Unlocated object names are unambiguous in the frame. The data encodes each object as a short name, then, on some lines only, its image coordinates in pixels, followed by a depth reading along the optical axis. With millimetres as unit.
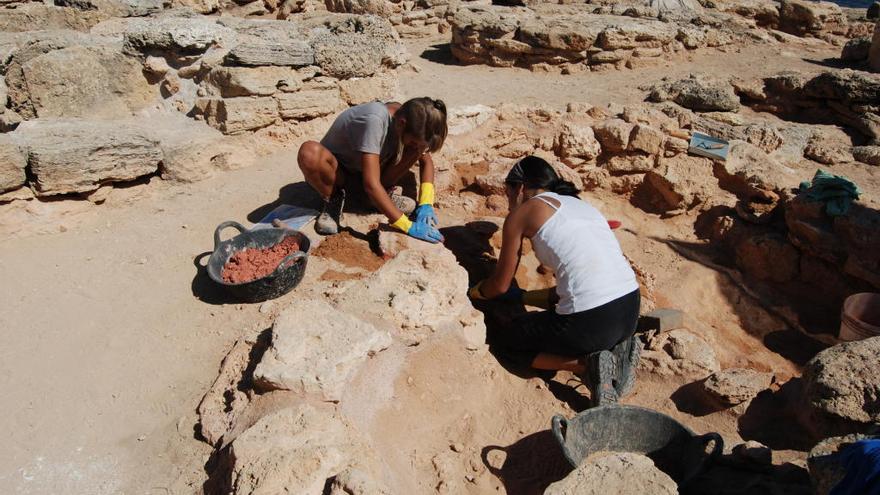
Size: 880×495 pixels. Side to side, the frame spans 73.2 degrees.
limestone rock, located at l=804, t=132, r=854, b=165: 6047
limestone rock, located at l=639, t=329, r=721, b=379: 3602
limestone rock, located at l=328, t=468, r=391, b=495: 2029
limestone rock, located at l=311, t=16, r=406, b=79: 5520
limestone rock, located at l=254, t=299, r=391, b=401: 2490
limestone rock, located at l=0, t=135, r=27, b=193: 3867
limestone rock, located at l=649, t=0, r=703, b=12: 10547
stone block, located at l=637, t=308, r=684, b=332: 3939
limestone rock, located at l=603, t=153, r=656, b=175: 5336
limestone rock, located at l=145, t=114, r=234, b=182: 4625
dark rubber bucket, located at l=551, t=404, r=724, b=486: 2818
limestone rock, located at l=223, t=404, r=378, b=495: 2107
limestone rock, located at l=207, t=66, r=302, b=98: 5062
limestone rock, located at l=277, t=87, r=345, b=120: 5293
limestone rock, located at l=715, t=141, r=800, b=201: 5195
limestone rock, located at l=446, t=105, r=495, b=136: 5238
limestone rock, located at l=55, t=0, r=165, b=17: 6824
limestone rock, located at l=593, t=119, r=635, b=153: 5254
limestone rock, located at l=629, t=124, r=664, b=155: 5230
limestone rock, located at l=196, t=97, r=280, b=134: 5012
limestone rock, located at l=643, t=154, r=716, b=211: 5254
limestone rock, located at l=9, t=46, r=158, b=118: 4707
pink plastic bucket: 3984
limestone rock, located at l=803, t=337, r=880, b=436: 2822
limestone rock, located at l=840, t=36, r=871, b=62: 9102
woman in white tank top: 3174
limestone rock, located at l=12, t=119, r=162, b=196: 4031
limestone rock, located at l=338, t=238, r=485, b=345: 2947
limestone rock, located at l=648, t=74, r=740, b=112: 6812
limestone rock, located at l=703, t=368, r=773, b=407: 3289
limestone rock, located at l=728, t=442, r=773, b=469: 2721
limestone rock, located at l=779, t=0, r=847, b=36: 11207
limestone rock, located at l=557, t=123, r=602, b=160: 5234
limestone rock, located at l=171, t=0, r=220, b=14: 8470
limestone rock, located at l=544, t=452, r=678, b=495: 2244
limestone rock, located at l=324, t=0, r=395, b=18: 10172
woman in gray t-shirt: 3680
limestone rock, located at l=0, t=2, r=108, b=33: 6586
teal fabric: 4613
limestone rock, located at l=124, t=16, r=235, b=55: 5098
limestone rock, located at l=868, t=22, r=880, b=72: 8672
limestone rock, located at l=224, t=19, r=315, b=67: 5090
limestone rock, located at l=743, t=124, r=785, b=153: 5961
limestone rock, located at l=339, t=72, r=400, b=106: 5750
